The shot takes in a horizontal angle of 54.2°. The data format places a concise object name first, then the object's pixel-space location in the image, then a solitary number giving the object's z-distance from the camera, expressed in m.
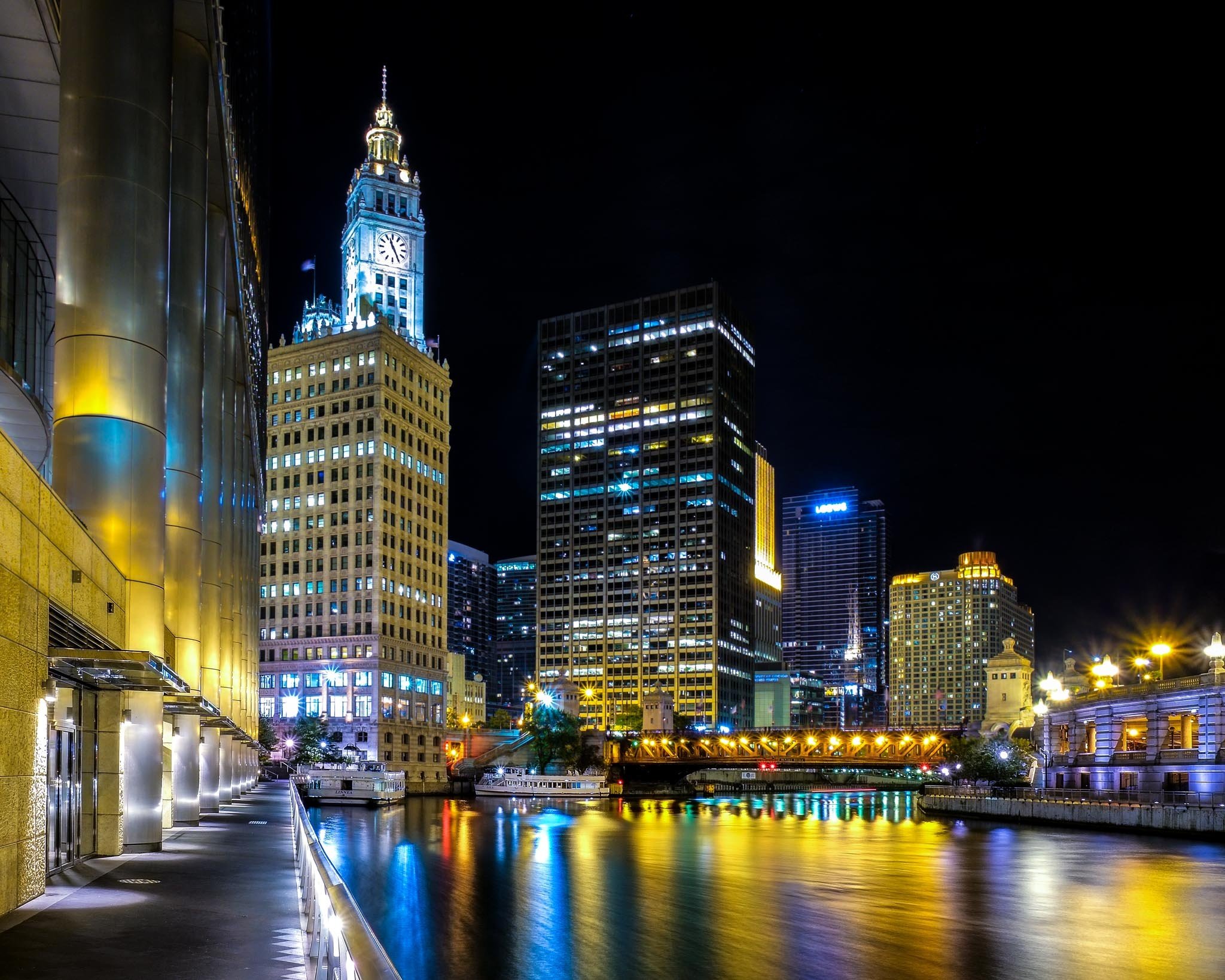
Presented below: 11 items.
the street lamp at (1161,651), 92.81
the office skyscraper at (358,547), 144.50
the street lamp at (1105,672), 110.25
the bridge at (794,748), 139.75
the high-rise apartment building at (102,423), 18.55
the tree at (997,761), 114.69
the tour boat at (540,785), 139.62
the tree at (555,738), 155.12
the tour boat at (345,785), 110.50
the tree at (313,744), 132.00
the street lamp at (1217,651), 76.31
